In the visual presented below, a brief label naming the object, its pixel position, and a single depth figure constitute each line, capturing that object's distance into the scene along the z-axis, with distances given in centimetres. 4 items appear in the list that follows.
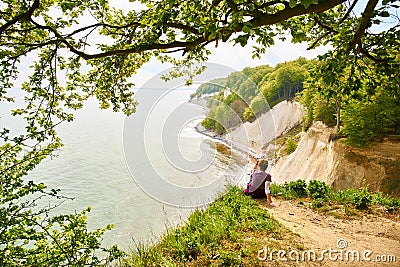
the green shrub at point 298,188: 948
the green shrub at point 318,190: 895
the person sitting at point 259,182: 891
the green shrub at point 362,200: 778
